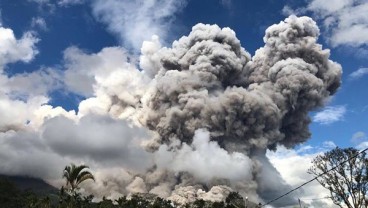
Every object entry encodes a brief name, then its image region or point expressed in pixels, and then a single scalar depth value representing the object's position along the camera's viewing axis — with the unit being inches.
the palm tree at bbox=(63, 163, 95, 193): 1275.8
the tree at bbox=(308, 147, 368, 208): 1824.6
